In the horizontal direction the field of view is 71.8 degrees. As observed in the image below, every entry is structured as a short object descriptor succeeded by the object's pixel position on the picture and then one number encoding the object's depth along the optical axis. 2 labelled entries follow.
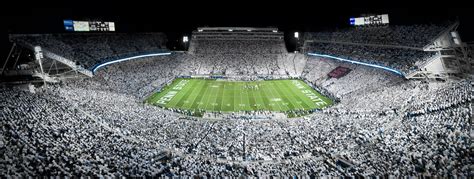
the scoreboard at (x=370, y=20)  53.38
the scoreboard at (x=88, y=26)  49.81
